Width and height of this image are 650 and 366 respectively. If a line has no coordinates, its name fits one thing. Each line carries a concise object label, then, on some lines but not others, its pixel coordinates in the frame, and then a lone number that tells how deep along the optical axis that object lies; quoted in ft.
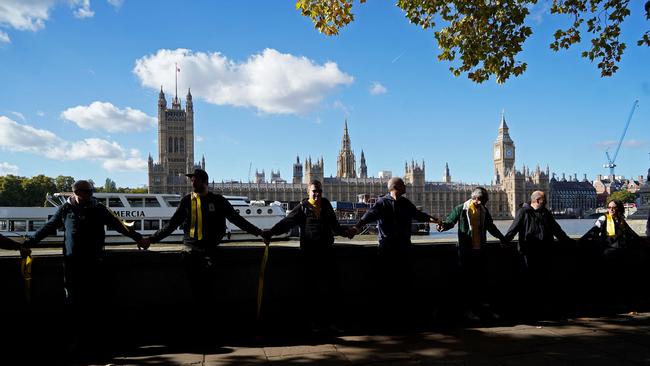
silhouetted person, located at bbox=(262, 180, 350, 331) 14.55
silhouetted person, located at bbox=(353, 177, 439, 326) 15.19
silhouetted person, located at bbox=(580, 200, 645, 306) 17.90
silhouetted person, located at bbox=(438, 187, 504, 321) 16.01
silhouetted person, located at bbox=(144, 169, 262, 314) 13.70
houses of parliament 314.96
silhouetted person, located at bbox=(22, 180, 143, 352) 12.73
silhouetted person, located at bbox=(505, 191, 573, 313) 16.63
